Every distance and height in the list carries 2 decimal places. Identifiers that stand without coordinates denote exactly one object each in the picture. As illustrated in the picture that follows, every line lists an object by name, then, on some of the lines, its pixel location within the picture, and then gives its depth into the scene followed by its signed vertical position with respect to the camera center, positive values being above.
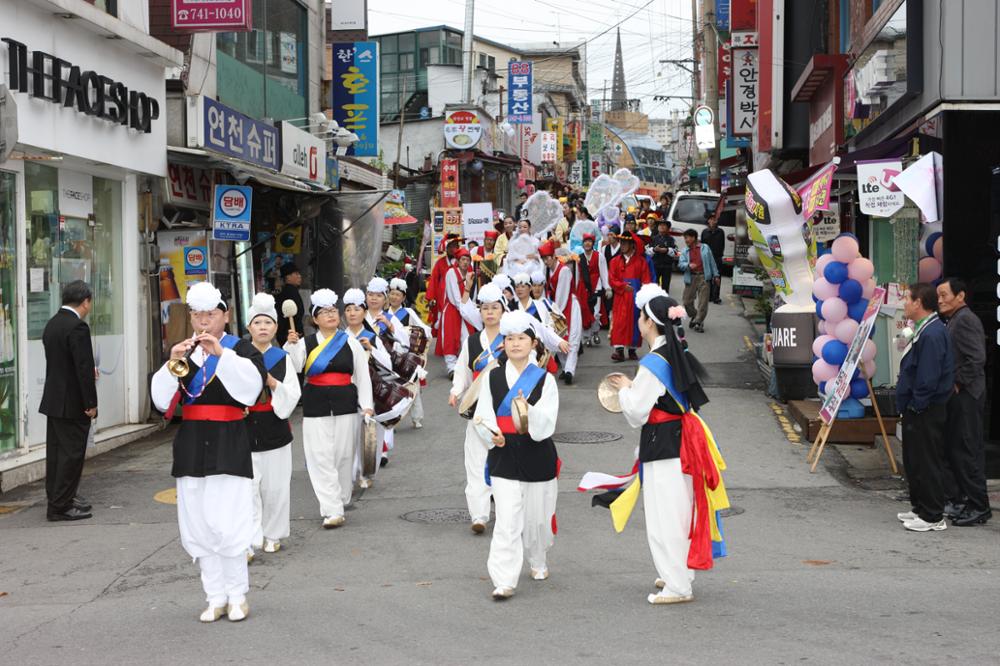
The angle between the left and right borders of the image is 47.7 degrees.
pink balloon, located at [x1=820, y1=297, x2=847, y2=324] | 11.42 -0.27
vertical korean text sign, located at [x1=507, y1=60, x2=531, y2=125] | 48.22 +8.13
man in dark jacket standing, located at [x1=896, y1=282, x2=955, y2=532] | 8.46 -0.87
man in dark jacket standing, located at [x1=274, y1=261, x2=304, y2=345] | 16.95 -0.07
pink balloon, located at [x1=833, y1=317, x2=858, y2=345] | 11.37 -0.47
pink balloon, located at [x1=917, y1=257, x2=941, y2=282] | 10.69 +0.14
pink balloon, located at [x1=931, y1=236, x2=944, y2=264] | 10.56 +0.32
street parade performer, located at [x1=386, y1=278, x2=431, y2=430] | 12.23 -0.33
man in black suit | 9.37 -0.92
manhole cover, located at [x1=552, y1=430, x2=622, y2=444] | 12.71 -1.74
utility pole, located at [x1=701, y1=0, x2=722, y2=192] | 30.88 +6.38
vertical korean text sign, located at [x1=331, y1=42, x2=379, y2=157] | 21.11 +3.74
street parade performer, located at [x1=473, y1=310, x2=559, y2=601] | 6.89 -1.04
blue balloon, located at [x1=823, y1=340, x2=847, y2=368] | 11.41 -0.68
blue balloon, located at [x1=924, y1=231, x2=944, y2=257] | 10.85 +0.40
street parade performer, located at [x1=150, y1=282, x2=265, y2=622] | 6.28 -0.93
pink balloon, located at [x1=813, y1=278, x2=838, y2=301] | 11.52 -0.05
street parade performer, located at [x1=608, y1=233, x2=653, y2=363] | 17.94 +0.04
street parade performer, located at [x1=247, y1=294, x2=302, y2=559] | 8.12 -1.24
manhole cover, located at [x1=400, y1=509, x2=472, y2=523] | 9.29 -1.92
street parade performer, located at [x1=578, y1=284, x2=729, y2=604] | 6.54 -1.00
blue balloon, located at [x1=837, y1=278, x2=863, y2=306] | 11.41 -0.08
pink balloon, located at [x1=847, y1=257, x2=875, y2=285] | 11.43 +0.14
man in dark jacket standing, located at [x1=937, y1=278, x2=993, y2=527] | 8.68 -1.05
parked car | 30.84 +2.05
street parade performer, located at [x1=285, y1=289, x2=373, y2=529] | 9.05 -0.90
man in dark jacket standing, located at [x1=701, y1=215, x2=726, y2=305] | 24.23 +0.95
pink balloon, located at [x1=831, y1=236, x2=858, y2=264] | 11.45 +0.35
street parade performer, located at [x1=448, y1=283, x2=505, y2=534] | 8.72 -0.69
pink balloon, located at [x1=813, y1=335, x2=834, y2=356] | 11.56 -0.61
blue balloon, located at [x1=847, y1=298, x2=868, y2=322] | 11.46 -0.25
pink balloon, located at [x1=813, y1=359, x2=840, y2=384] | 11.58 -0.89
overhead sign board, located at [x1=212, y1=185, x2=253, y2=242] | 14.60 +0.96
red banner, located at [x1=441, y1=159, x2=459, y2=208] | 31.44 +2.79
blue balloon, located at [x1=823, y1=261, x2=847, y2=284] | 11.48 +0.12
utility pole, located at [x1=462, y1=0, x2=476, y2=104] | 31.97 +6.85
